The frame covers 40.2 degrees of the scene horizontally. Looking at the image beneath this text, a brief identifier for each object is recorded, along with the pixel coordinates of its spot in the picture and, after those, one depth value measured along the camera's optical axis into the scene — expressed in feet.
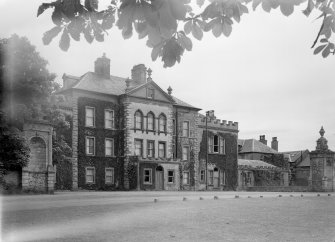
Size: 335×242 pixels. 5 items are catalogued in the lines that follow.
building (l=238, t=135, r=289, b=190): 192.95
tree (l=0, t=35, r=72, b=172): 90.84
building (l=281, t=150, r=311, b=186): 260.21
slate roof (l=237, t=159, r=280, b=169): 196.85
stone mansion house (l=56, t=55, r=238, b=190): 138.92
